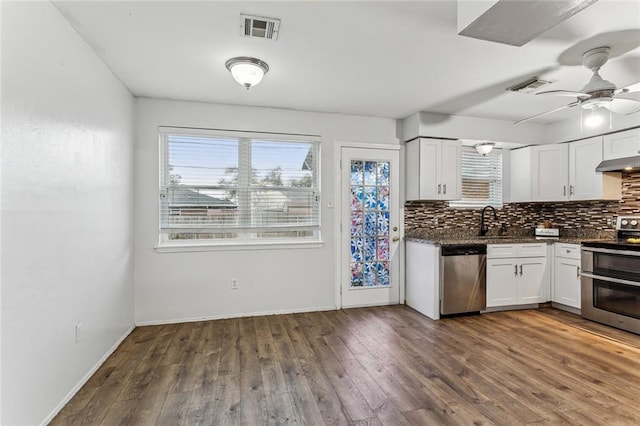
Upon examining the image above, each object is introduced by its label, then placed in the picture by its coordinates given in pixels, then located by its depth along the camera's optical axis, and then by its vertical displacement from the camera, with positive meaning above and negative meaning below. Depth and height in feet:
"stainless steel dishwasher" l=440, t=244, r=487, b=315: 12.88 -2.54
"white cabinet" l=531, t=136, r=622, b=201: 13.57 +1.78
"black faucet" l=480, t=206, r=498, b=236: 15.78 -0.55
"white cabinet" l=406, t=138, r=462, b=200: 14.05 +1.96
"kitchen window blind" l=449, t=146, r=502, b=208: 16.08 +1.77
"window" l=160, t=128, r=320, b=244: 12.58 +1.06
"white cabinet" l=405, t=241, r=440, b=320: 12.88 -2.64
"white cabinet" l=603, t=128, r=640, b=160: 12.23 +2.73
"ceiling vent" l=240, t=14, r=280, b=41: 7.11 +4.20
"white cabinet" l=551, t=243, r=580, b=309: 13.32 -2.50
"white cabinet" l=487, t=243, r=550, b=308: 13.56 -2.51
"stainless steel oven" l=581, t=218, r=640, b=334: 11.18 -2.47
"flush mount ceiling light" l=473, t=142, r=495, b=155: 14.64 +3.01
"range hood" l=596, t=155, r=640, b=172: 11.96 +1.92
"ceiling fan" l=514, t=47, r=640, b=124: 8.32 +3.17
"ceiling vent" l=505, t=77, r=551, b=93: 10.23 +4.15
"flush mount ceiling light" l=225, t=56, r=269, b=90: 8.84 +3.93
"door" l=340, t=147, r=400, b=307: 14.34 -0.57
